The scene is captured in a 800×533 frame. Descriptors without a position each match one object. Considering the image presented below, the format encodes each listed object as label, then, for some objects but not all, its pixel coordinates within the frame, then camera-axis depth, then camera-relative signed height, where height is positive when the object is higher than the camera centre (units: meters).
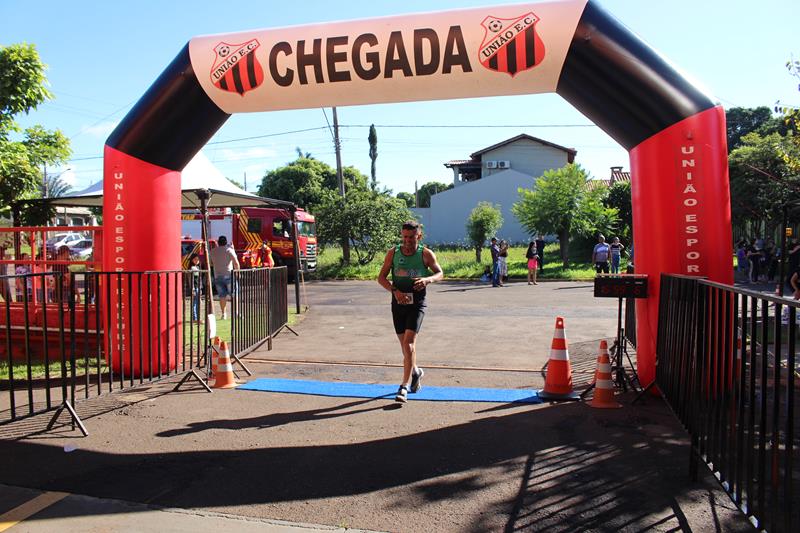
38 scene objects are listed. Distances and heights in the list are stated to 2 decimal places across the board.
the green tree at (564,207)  27.22 +2.20
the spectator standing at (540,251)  25.95 +0.19
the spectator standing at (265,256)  17.27 +0.16
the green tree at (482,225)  29.02 +1.55
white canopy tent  11.28 +1.44
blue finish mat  6.42 -1.50
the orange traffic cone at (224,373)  7.02 -1.30
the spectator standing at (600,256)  20.31 -0.07
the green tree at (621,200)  33.28 +3.03
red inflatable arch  5.91 +1.86
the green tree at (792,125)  9.58 +2.16
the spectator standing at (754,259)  22.23 -0.32
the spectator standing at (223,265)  12.96 -0.06
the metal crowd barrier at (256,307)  8.06 -0.67
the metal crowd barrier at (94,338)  5.80 -0.92
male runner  6.48 -0.29
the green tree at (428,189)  85.00 +10.01
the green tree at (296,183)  52.69 +6.97
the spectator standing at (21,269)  9.50 -0.04
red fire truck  25.86 +1.26
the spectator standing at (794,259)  12.23 -0.20
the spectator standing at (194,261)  19.33 +0.06
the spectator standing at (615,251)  20.89 +0.09
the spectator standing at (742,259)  24.33 -0.33
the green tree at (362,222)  28.03 +1.79
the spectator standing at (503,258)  21.62 -0.07
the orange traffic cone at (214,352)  7.21 -1.14
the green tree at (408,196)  85.30 +9.36
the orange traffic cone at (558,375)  6.33 -1.29
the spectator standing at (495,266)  21.28 -0.35
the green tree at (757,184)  29.27 +3.62
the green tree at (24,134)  9.96 +2.41
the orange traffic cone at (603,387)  5.97 -1.34
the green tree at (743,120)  62.00 +13.78
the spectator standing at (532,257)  21.45 -0.06
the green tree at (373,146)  71.38 +13.57
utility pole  28.64 +4.26
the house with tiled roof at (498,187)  43.22 +5.14
